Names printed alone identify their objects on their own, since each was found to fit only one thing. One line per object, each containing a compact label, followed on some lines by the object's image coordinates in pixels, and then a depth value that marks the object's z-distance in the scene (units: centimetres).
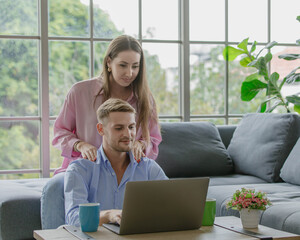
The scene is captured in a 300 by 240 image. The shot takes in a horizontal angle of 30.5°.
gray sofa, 317
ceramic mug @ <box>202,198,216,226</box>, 207
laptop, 185
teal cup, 192
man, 234
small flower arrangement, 204
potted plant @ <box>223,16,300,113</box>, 493
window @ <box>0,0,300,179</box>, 460
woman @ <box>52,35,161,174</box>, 288
